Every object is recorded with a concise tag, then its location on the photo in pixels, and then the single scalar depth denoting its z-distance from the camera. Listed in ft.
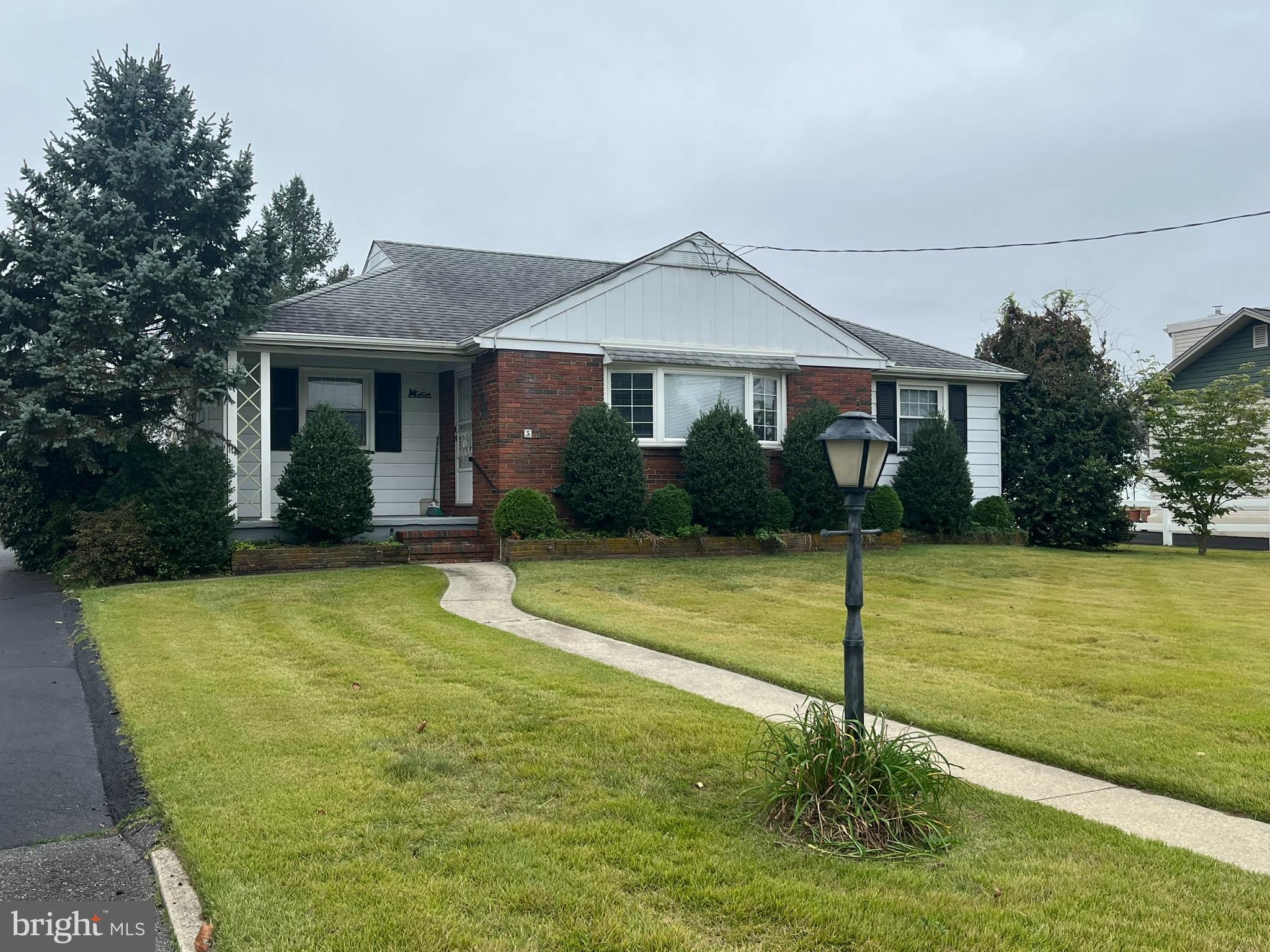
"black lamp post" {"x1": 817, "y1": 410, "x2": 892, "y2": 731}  15.06
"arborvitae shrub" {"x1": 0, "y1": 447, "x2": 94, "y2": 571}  48.16
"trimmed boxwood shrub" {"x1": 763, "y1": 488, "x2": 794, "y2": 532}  53.72
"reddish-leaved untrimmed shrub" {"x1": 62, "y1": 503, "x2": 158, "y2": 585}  42.39
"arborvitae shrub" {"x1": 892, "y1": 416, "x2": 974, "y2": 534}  59.82
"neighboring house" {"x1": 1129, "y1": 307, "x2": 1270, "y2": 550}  78.33
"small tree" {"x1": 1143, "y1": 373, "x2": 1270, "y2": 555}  61.62
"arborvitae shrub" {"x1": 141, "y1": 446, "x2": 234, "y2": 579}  43.52
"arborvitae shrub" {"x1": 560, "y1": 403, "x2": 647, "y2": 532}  49.55
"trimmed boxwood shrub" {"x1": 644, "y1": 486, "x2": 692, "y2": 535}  51.13
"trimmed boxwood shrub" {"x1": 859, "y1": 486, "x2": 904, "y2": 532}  57.16
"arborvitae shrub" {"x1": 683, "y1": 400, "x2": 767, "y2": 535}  51.72
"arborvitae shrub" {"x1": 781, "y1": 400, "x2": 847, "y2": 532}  54.95
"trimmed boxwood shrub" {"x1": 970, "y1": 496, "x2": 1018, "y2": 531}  64.03
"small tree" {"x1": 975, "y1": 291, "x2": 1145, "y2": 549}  64.49
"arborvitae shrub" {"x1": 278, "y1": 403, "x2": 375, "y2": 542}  46.42
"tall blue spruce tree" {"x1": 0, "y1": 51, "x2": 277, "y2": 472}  42.47
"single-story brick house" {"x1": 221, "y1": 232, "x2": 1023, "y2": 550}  50.62
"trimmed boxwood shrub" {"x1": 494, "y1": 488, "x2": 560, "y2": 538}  48.49
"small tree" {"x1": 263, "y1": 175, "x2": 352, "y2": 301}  133.39
